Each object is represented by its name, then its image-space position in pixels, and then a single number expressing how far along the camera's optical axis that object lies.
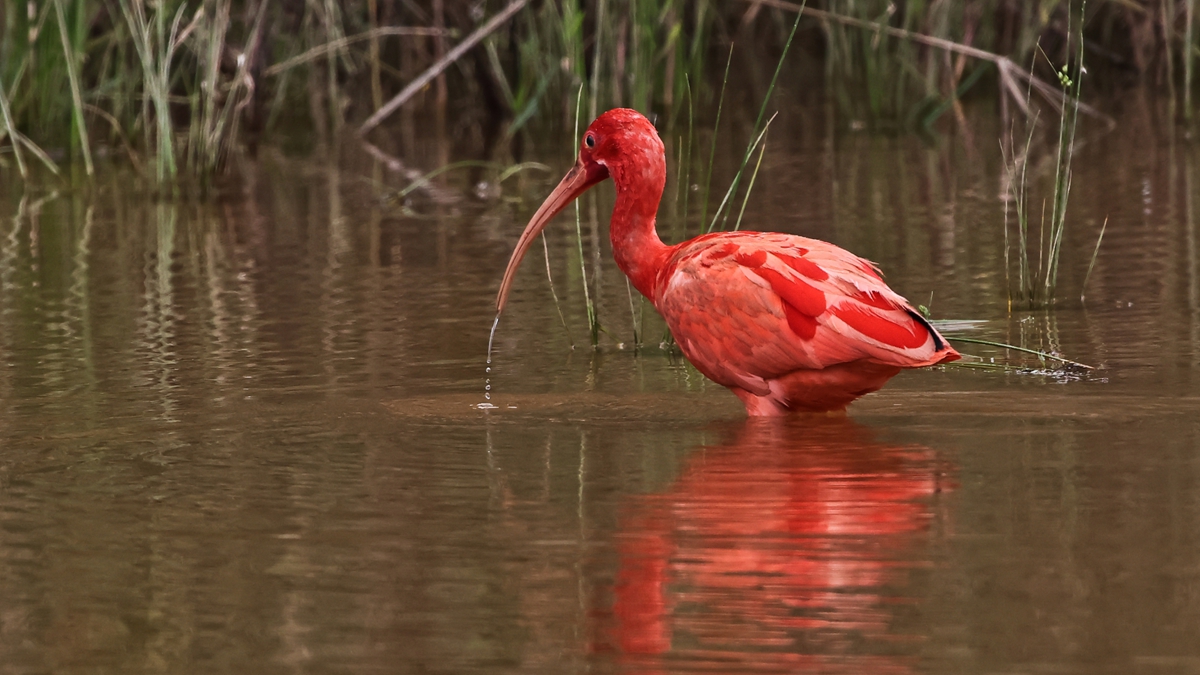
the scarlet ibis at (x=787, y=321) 10.87
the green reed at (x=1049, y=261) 14.38
